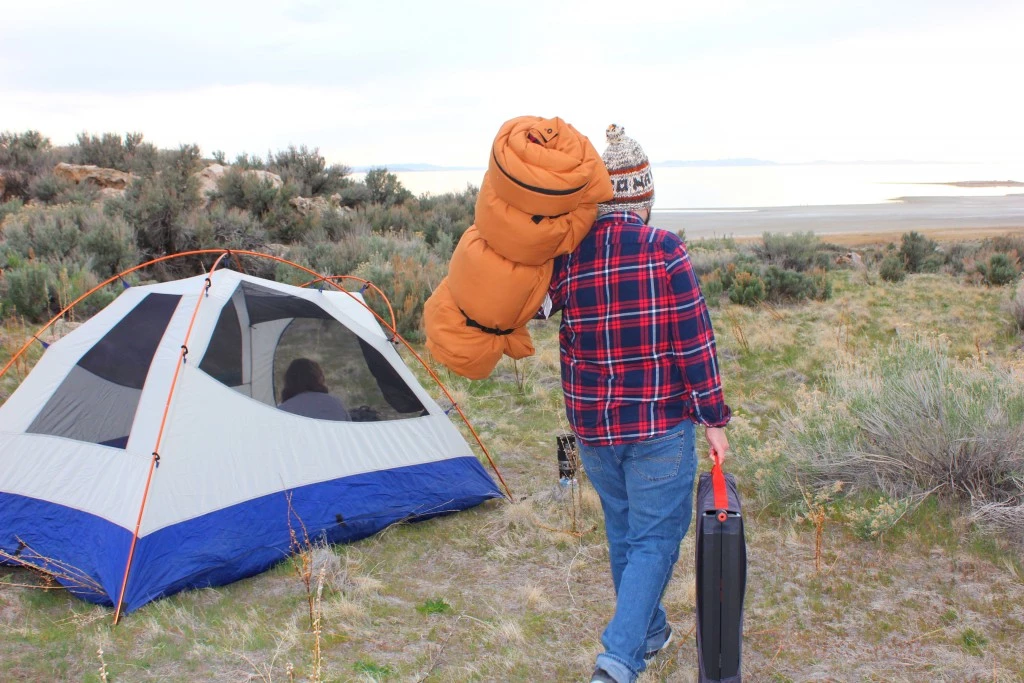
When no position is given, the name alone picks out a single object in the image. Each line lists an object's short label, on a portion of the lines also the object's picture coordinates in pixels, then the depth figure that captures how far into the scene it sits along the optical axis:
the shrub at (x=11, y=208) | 14.47
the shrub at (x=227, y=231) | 12.73
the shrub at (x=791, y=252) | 16.84
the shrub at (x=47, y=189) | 17.48
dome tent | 3.89
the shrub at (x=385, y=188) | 20.62
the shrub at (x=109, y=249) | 11.15
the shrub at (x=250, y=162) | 21.52
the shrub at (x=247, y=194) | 16.34
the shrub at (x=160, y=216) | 12.80
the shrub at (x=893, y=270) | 15.37
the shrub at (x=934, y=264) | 17.17
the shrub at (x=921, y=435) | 4.42
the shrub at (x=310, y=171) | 20.50
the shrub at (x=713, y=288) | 12.97
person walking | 2.50
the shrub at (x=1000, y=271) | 14.18
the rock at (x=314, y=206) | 16.95
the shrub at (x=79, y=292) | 8.76
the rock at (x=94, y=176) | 18.75
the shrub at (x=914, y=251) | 17.45
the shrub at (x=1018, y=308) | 9.98
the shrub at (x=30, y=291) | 8.99
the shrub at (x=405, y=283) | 9.85
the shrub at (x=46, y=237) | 11.10
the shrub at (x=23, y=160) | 18.88
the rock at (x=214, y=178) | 16.75
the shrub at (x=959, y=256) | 16.94
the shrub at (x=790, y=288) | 12.90
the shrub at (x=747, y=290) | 12.55
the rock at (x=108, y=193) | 17.40
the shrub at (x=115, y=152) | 21.11
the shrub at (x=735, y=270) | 13.48
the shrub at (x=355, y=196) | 20.08
